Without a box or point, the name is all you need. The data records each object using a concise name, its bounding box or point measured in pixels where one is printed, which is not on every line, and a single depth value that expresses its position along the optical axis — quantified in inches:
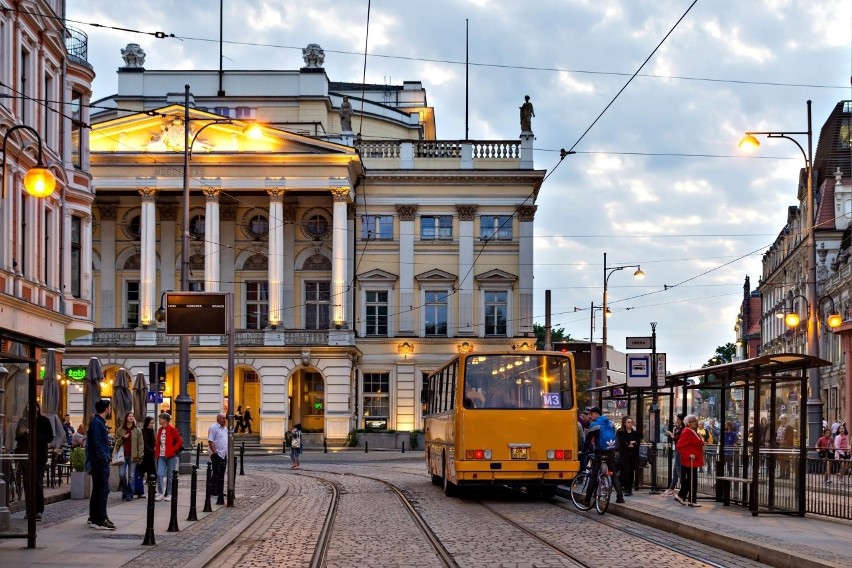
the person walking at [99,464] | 740.6
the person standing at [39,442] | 641.0
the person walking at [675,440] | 1020.5
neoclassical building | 2640.3
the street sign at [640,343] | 1096.8
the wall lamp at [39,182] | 733.9
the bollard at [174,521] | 759.7
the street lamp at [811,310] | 1289.4
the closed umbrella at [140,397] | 1425.9
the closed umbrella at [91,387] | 1243.0
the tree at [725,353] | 6133.9
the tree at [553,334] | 4774.6
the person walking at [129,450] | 1000.2
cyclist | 930.1
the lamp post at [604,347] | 1985.7
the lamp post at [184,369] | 1519.4
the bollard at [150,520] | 666.8
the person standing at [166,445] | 1002.7
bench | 921.0
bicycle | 922.1
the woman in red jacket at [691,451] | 931.3
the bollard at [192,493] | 827.4
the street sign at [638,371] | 1048.8
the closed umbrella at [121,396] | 1342.3
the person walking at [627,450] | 1066.1
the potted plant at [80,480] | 1040.8
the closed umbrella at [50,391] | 1233.4
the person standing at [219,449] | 985.5
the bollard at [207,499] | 919.2
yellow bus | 1029.2
